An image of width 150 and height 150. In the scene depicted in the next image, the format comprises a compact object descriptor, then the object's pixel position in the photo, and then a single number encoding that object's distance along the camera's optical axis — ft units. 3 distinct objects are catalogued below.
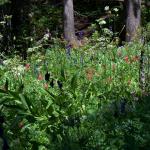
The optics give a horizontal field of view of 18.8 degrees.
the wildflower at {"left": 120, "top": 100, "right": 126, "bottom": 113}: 13.27
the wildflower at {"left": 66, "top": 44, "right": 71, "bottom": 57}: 29.51
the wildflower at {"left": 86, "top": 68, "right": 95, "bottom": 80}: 23.18
